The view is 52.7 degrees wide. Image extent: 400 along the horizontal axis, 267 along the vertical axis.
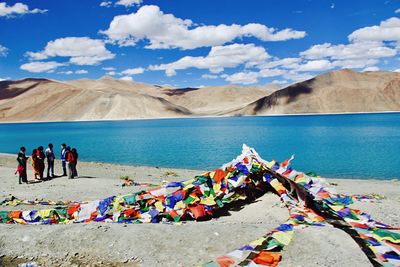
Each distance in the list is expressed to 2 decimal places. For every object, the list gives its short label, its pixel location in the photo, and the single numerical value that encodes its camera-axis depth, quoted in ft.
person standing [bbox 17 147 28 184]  55.16
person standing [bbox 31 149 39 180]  57.16
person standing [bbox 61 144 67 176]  59.00
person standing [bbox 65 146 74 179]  58.13
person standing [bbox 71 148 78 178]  58.30
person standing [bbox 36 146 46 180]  57.82
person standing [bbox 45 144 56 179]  58.80
